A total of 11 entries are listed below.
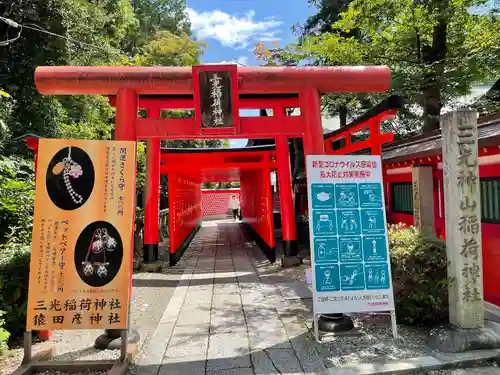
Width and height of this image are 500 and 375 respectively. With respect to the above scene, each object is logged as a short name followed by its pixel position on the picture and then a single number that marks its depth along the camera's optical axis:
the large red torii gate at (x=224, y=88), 5.70
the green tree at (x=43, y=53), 10.61
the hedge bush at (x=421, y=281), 4.59
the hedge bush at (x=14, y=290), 4.36
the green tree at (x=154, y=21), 21.44
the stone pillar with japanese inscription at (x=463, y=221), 4.18
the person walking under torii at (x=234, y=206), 27.33
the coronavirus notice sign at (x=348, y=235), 4.42
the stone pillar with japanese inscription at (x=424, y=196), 7.28
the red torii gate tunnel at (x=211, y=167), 10.09
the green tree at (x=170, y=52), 17.98
